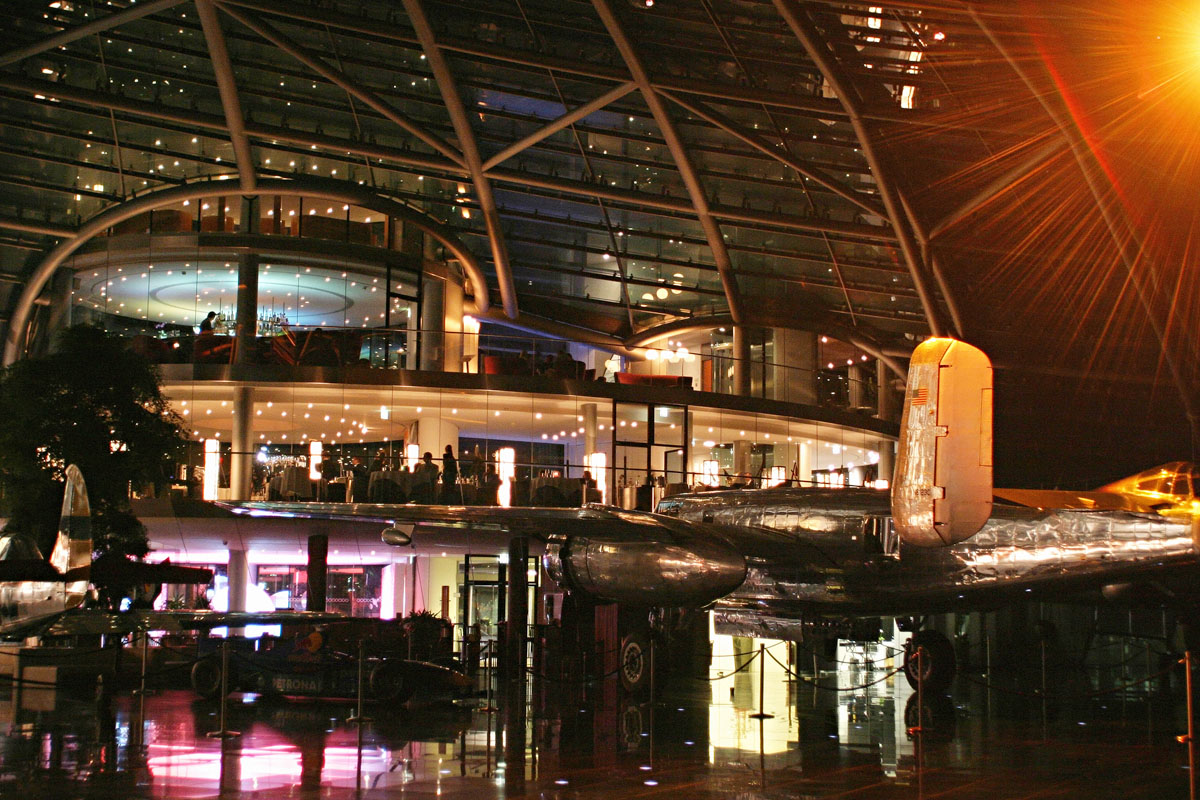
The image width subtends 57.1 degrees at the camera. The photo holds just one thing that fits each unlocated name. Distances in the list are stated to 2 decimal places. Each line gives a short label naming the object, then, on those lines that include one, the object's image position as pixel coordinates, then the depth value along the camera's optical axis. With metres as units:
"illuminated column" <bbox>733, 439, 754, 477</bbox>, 40.21
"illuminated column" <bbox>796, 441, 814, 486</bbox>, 41.34
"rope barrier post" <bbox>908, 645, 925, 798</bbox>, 10.81
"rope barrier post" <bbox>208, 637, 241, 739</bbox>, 14.06
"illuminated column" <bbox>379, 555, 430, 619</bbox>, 35.72
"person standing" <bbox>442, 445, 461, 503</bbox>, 28.44
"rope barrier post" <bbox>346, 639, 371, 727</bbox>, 15.14
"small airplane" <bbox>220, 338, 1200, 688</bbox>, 11.70
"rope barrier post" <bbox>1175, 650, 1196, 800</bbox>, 10.49
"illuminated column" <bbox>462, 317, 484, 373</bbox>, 33.97
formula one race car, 17.67
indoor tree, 23.34
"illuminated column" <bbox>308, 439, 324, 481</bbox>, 28.48
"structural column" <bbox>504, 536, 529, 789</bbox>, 15.69
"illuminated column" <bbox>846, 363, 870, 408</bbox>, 41.56
